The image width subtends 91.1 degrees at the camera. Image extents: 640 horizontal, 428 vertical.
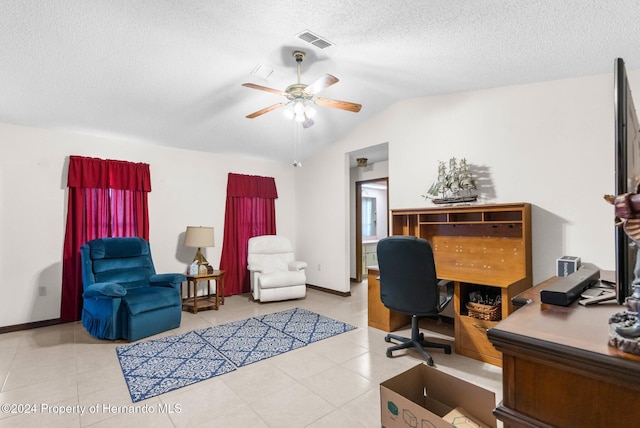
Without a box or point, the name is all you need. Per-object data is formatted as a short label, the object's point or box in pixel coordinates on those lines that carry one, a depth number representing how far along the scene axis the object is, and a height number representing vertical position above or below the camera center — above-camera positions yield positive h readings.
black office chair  2.64 -0.62
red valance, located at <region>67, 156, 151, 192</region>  3.96 +0.54
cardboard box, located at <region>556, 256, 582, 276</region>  2.59 -0.47
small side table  4.37 -1.29
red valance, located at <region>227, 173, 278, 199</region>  5.40 +0.47
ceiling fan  2.57 +1.03
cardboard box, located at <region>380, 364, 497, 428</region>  1.11 -0.74
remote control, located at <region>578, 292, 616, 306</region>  1.04 -0.31
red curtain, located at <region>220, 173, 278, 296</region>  5.36 -0.13
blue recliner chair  3.26 -0.88
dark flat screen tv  0.73 +0.12
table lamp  4.50 -0.34
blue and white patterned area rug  2.52 -1.33
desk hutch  2.86 -0.45
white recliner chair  4.72 -0.93
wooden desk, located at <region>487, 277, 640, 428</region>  0.61 -0.36
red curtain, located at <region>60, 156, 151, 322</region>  3.93 +0.09
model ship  3.46 +0.29
